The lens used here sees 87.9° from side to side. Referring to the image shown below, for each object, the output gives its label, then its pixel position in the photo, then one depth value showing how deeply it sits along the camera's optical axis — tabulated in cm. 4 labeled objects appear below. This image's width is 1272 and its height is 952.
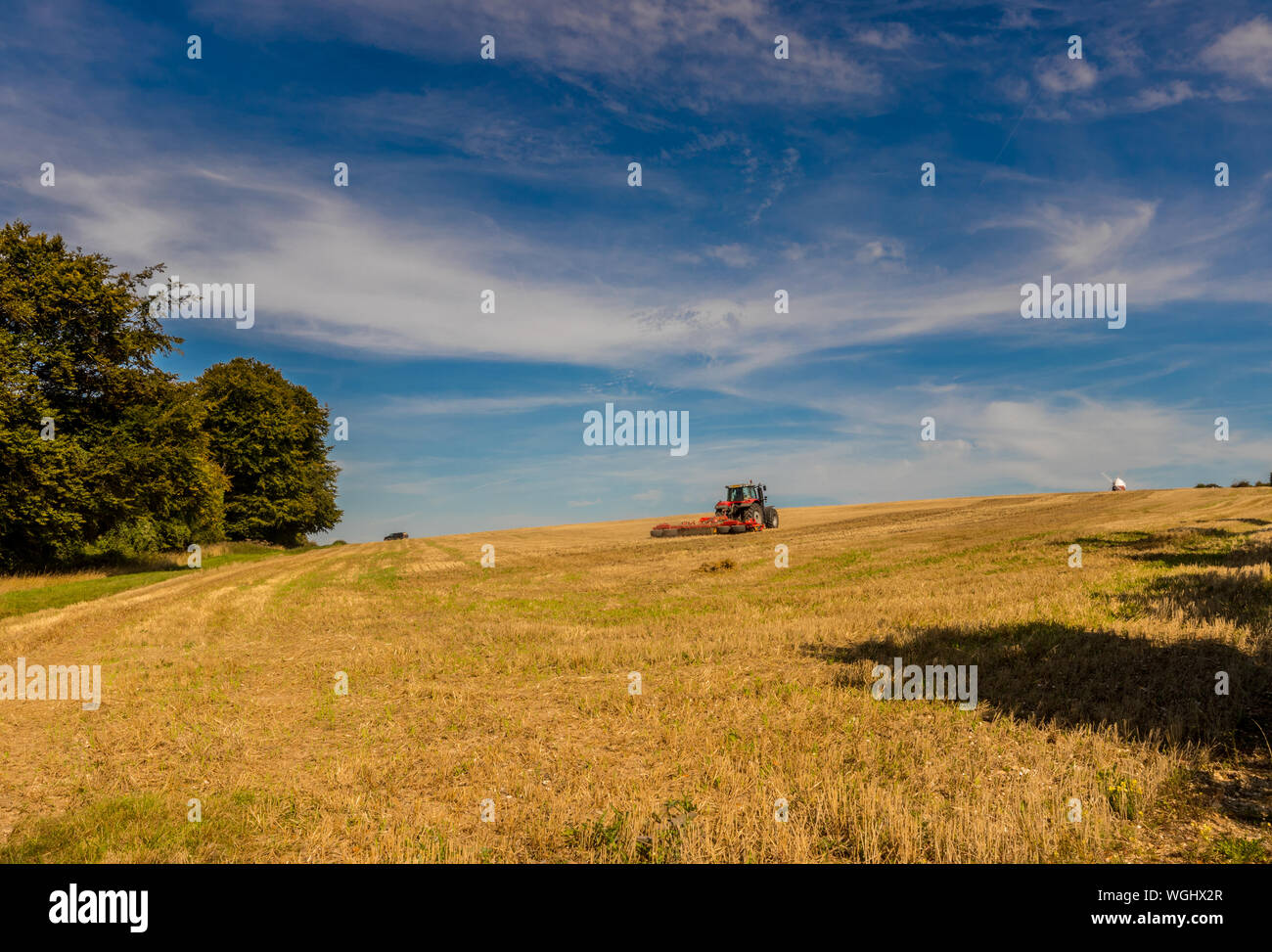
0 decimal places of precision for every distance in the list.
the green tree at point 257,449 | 5709
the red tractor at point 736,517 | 5369
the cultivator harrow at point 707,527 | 5334
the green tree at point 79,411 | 2931
